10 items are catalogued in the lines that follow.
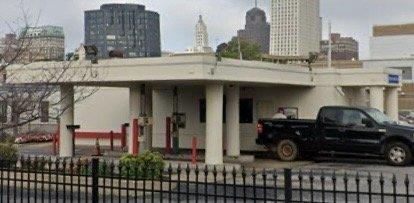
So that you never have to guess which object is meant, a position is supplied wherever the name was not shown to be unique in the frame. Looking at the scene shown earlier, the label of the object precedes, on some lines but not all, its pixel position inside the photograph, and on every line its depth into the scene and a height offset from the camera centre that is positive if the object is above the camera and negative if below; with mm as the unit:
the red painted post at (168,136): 23875 -955
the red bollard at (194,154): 19989 -1387
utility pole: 34556 +3105
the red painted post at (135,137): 21797 -900
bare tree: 11198 +543
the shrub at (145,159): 15795 -1230
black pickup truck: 19938 -841
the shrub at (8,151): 18906 -1189
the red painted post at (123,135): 26281 -1000
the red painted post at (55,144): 25381 -1340
